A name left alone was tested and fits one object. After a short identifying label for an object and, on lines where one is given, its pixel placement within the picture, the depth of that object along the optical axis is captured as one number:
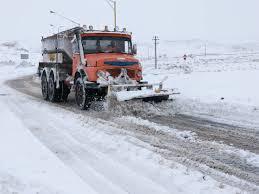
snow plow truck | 12.60
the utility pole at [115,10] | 23.09
